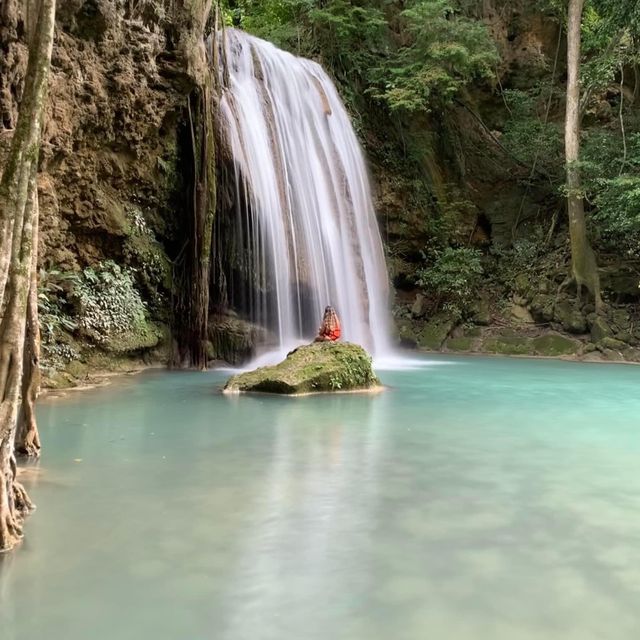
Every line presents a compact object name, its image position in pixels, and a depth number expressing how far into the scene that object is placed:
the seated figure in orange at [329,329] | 10.90
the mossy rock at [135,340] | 12.07
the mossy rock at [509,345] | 17.62
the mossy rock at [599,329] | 16.81
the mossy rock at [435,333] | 18.80
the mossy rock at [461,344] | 18.43
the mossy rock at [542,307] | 18.05
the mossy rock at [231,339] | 14.05
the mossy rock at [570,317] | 17.36
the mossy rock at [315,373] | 9.41
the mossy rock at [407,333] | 18.95
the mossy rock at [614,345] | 16.59
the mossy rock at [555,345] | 17.06
